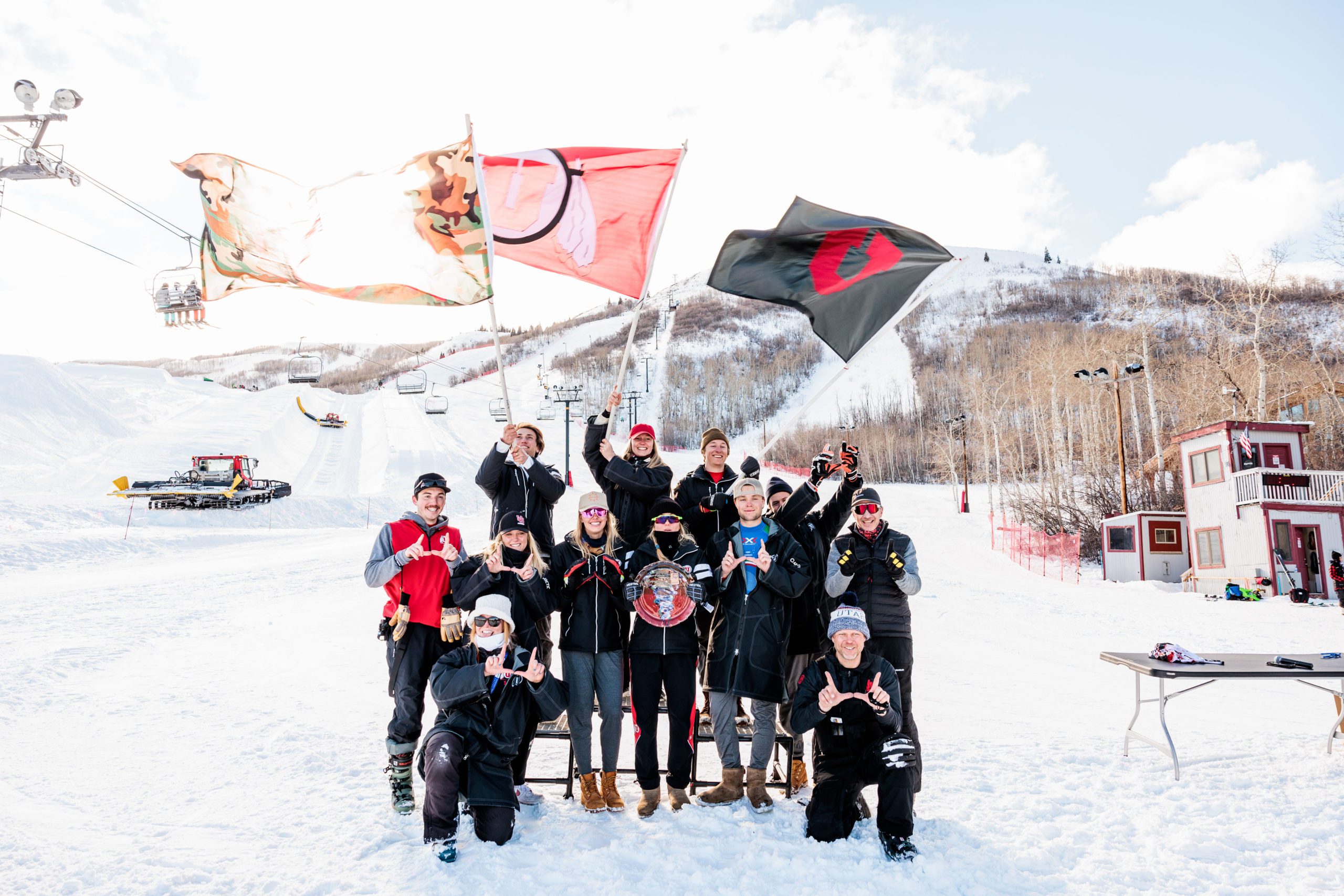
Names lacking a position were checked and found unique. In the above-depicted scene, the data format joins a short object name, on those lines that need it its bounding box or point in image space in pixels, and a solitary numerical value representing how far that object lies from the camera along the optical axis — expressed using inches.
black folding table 184.1
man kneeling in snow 150.7
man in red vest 168.9
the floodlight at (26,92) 545.0
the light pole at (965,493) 1369.3
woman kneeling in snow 147.8
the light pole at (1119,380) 951.6
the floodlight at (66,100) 555.2
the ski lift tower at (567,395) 1376.7
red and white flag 226.1
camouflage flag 217.9
